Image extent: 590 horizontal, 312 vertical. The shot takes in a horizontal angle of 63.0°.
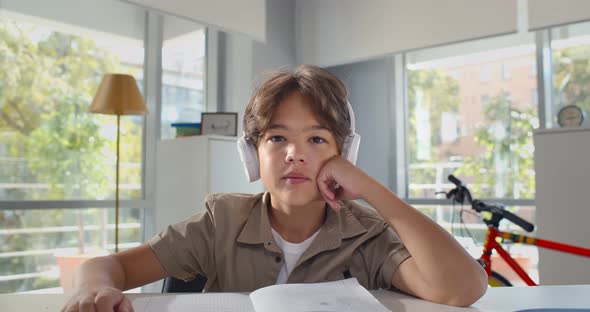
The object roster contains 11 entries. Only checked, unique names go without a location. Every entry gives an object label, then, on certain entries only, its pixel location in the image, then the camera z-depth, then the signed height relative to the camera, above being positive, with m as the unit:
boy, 1.05 -0.11
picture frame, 3.51 +0.37
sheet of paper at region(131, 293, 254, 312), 0.74 -0.21
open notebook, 0.72 -0.20
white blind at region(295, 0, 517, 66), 3.45 +1.18
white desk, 0.82 -0.23
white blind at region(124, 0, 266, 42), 3.35 +1.21
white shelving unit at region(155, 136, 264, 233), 3.25 +0.00
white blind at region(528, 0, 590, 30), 3.06 +1.05
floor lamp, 2.94 +0.48
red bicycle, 2.39 -0.35
